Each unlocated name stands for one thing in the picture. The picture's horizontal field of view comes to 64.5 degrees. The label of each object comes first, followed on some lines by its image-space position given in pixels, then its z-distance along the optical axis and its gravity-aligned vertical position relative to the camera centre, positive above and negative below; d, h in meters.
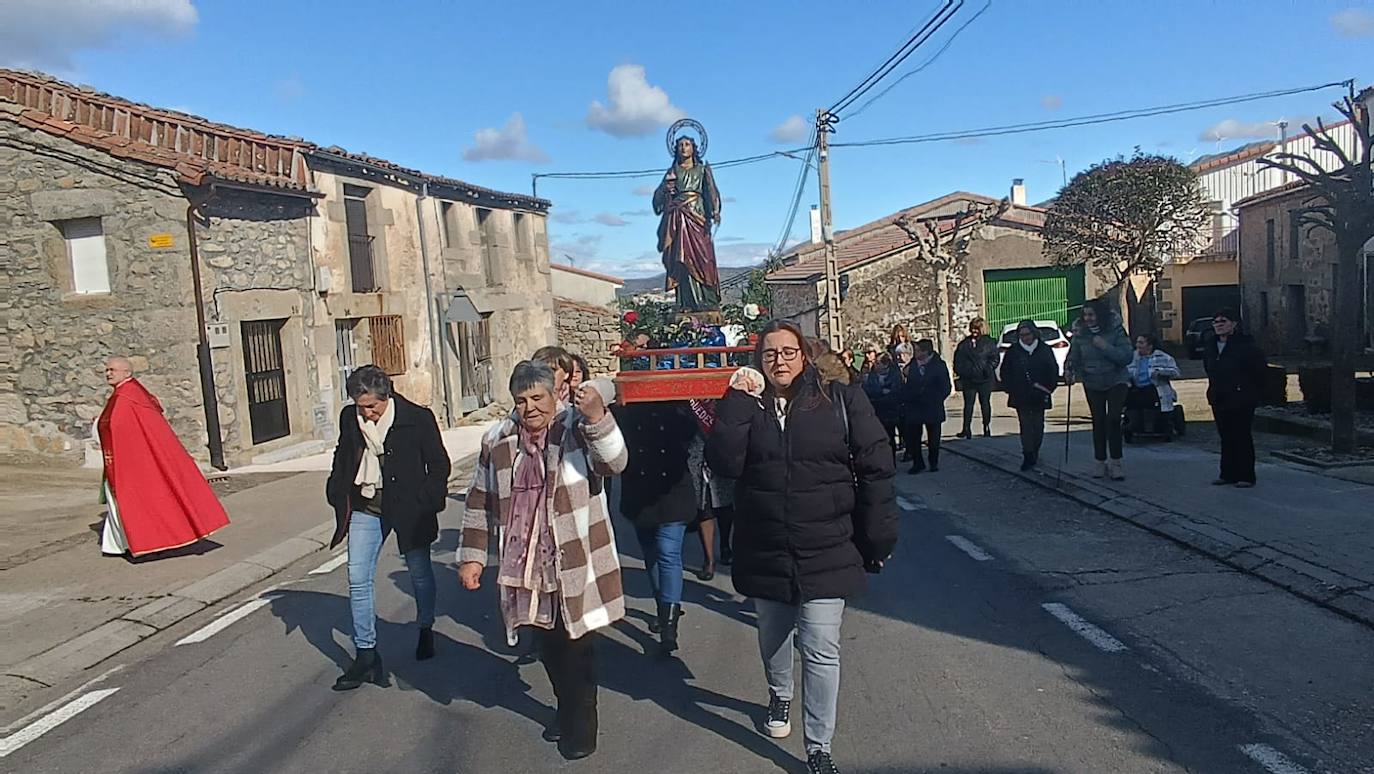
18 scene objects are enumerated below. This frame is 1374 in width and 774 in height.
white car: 24.44 -0.47
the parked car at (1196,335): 27.37 -0.72
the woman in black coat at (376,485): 5.52 -0.64
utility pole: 22.95 +2.24
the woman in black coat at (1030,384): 11.13 -0.67
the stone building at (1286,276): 25.02 +0.62
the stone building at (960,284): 27.41 +0.97
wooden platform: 6.05 -0.24
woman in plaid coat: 4.36 -0.78
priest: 8.55 -0.83
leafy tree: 24.86 +2.28
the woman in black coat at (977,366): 14.62 -0.60
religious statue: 10.19 +1.06
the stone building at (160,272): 14.08 +1.39
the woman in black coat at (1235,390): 9.14 -0.71
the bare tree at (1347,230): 10.16 +0.63
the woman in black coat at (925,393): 11.83 -0.73
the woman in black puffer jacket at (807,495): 4.10 -0.62
